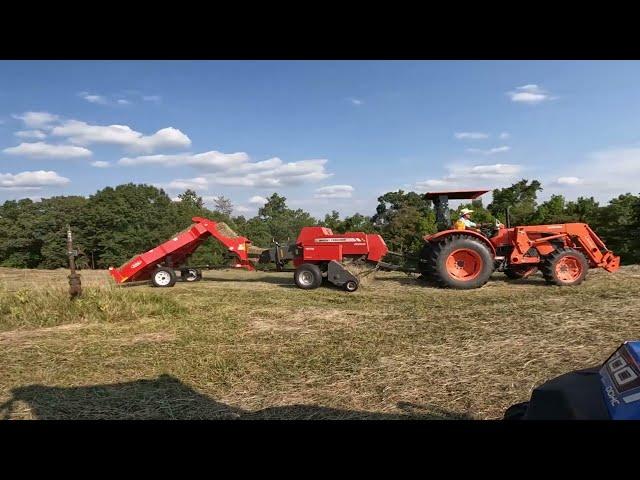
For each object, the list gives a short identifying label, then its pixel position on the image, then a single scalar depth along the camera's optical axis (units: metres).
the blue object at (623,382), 1.45
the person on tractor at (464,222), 9.05
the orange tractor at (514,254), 8.36
